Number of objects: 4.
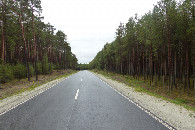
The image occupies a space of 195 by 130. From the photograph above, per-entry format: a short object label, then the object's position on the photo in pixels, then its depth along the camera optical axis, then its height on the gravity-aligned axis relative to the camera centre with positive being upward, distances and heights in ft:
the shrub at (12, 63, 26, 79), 81.23 -1.95
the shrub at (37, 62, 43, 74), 119.03 +0.29
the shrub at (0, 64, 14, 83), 62.79 -2.38
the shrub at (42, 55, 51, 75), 121.71 +1.08
